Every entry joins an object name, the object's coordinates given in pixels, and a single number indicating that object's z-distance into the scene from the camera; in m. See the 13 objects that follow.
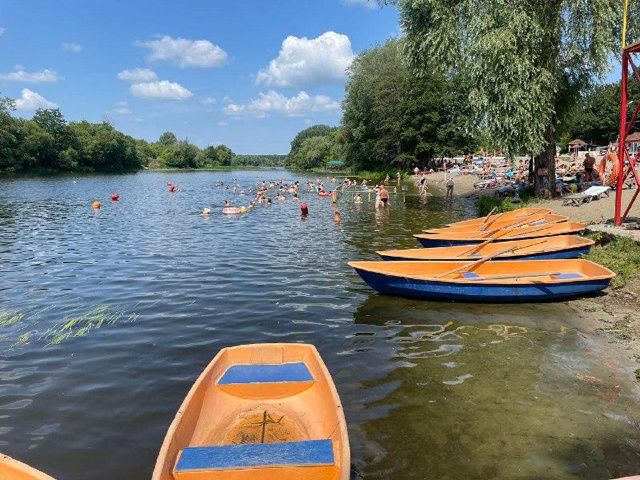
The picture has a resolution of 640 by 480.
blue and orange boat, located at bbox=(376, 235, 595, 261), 12.51
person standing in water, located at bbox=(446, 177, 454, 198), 38.13
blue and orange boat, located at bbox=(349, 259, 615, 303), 10.41
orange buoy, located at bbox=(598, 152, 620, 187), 14.57
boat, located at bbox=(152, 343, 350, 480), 4.14
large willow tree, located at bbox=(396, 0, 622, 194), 19.80
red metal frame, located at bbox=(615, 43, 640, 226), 12.82
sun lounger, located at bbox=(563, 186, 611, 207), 20.33
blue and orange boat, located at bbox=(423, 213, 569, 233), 16.23
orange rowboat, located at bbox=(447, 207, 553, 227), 17.92
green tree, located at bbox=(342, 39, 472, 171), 60.44
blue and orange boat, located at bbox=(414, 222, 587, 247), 14.73
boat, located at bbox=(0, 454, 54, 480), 3.77
